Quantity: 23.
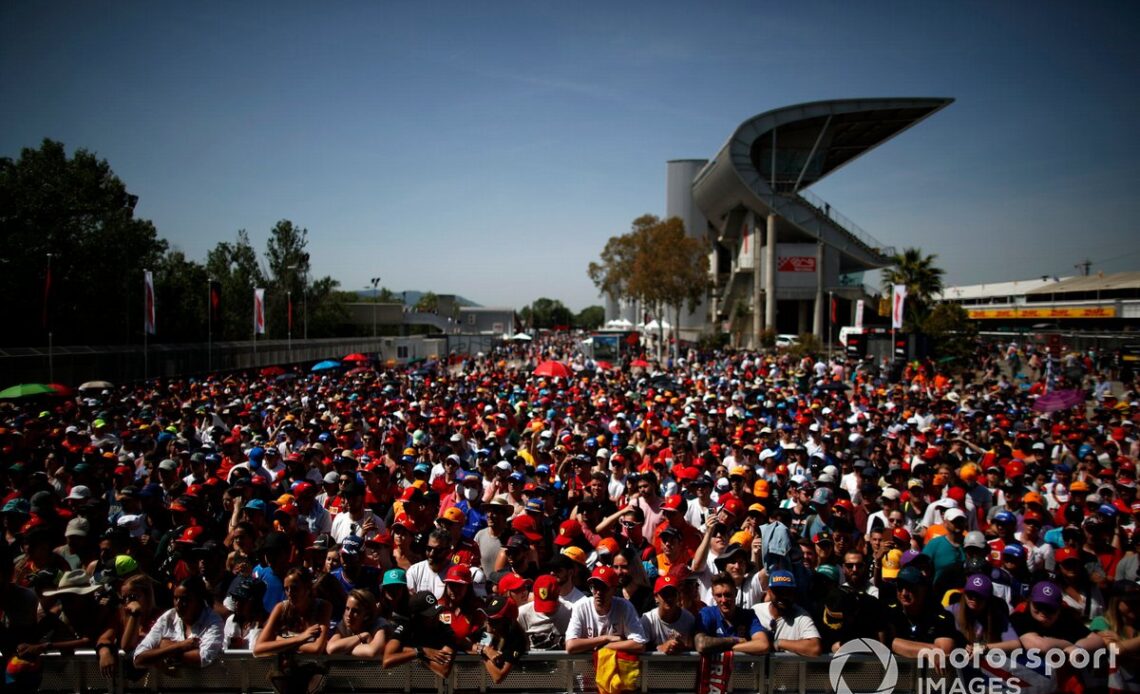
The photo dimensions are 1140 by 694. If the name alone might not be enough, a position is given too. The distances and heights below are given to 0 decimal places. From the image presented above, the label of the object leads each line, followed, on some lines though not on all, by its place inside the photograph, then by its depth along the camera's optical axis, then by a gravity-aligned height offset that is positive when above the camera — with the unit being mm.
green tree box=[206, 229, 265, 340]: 40250 +2905
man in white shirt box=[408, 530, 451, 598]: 4387 -1835
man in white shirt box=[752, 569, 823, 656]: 3465 -1770
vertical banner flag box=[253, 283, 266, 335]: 27125 +586
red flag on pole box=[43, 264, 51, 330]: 17938 +937
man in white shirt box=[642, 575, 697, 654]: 3518 -1757
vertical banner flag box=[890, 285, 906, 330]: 22203 +1194
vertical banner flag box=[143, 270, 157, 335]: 21516 +648
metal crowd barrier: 3322 -1990
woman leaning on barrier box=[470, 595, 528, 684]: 3254 -1774
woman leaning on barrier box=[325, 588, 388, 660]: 3350 -1780
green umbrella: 12078 -1527
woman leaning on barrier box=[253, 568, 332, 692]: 3291 -1814
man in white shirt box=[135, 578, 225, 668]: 3365 -1826
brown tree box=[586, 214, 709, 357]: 40875 +4712
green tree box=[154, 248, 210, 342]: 32750 +1117
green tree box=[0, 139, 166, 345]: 25391 +3362
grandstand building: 49500 +10823
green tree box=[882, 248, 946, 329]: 29702 +2996
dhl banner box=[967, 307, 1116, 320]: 44000 +2176
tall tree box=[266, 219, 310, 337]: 46750 +4707
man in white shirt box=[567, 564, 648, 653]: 3430 -1745
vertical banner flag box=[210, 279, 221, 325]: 23719 +875
